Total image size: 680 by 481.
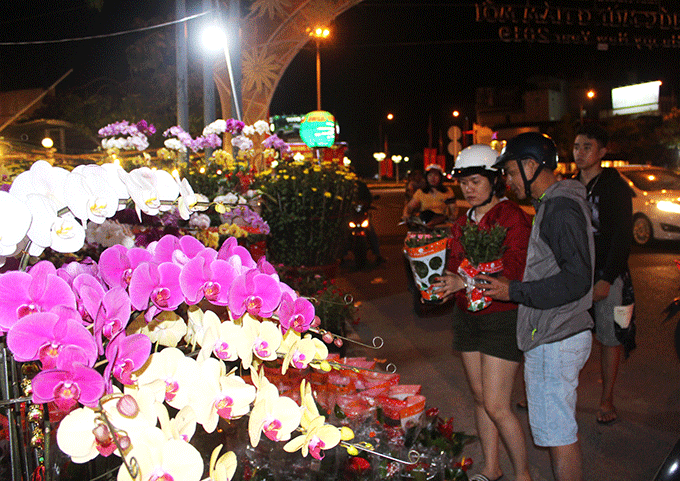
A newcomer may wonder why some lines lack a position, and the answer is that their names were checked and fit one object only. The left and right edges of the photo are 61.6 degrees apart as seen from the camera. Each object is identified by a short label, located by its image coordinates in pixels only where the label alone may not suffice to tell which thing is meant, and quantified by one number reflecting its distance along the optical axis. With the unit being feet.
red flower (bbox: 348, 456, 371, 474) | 7.21
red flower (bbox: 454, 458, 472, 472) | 8.74
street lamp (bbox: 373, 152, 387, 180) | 217.77
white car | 38.34
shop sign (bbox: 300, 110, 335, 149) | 51.52
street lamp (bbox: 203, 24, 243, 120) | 23.13
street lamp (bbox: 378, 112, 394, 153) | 195.39
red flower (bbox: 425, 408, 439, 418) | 9.41
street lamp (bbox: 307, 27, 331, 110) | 25.37
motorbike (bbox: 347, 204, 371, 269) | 36.04
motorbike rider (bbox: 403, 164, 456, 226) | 27.68
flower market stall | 2.59
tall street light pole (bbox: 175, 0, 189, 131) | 24.97
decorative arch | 24.94
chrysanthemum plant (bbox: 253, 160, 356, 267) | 20.29
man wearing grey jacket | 8.63
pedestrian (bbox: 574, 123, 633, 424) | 12.70
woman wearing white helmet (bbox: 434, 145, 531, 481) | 10.01
